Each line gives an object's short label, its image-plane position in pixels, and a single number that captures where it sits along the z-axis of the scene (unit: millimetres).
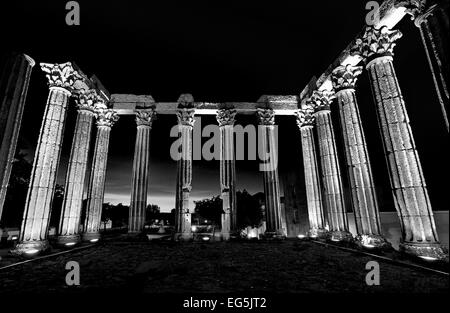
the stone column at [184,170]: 16953
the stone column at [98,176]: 16422
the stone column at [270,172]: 17375
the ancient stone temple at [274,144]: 8867
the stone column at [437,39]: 7496
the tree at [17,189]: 21075
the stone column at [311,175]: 17328
